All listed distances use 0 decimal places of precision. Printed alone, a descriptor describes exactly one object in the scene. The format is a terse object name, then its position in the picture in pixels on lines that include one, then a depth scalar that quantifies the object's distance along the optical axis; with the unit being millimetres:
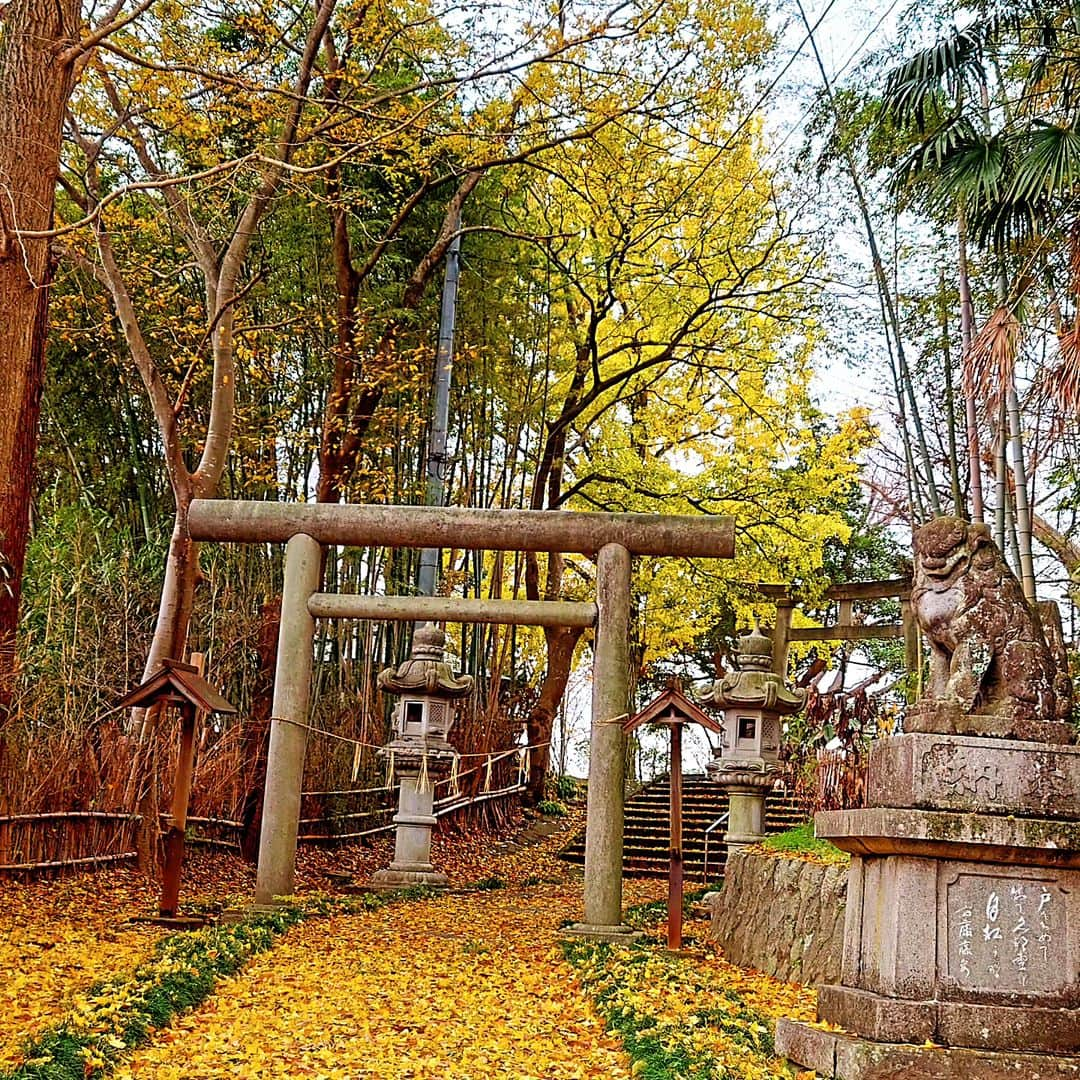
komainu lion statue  4102
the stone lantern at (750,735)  8828
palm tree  7424
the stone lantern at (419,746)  9359
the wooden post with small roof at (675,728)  6871
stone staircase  11867
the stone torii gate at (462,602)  7180
